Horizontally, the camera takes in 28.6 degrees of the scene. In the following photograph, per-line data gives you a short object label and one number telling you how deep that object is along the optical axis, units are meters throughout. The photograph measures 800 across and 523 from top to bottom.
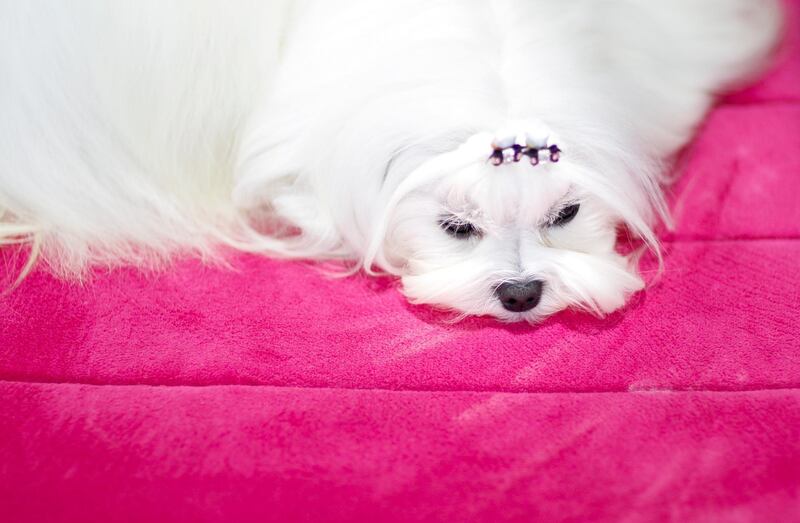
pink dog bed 0.53
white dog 0.59
